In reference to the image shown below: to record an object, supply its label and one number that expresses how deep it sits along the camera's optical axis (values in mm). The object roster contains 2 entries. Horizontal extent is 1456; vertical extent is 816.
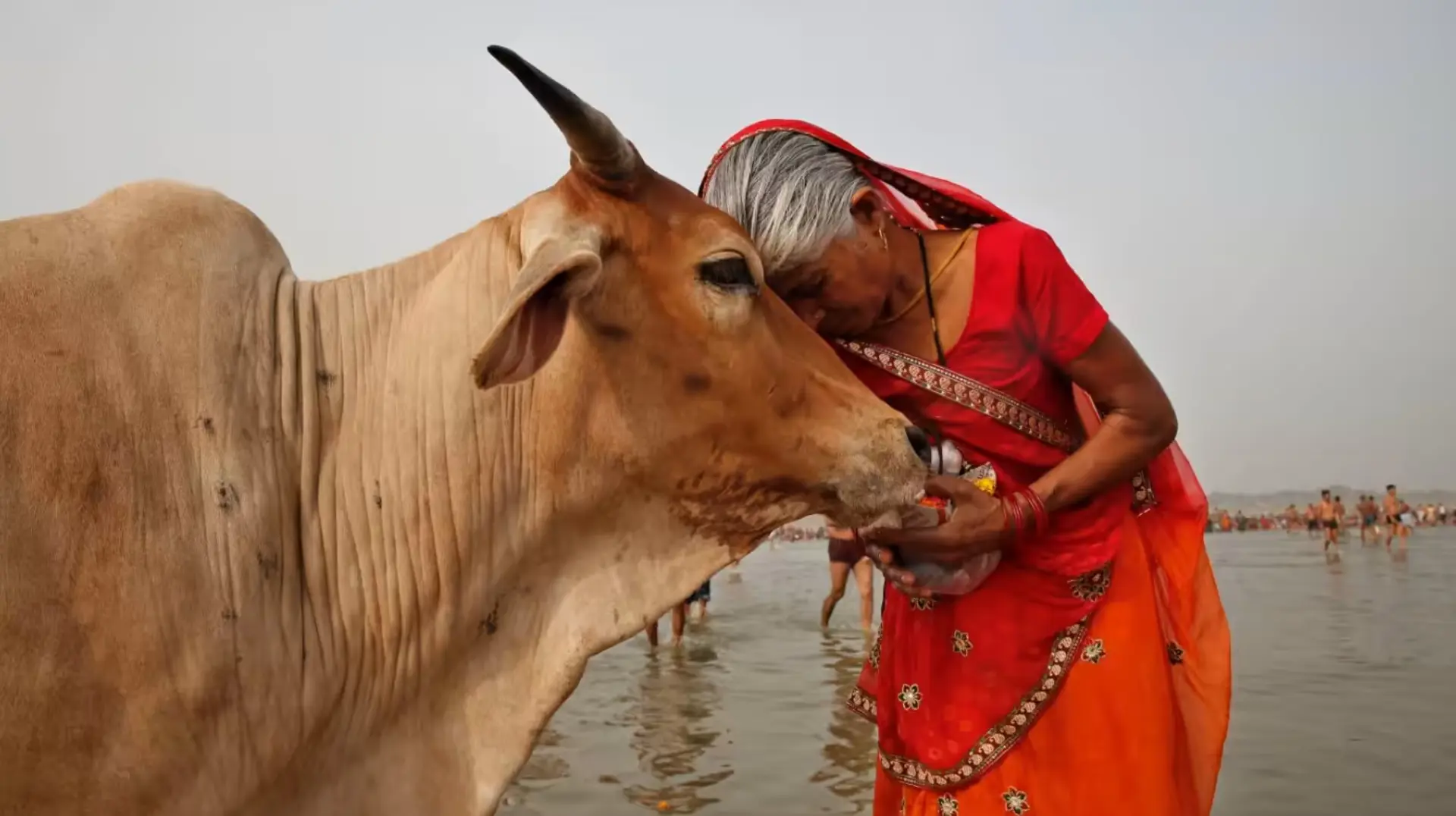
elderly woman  2334
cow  1623
